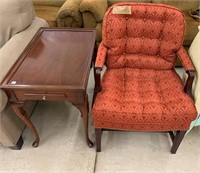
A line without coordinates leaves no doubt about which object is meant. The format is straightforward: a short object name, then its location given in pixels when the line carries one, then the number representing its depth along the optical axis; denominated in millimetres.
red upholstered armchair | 1154
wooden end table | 1073
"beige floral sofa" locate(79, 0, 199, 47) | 1919
